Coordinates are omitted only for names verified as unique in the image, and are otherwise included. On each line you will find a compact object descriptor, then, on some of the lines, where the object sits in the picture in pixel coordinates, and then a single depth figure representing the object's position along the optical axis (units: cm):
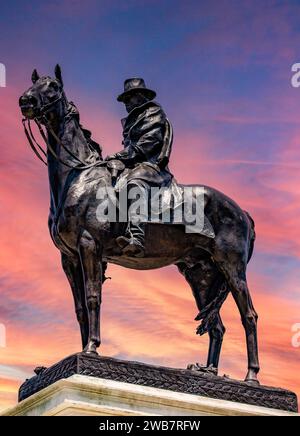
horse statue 1584
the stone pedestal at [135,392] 1455
